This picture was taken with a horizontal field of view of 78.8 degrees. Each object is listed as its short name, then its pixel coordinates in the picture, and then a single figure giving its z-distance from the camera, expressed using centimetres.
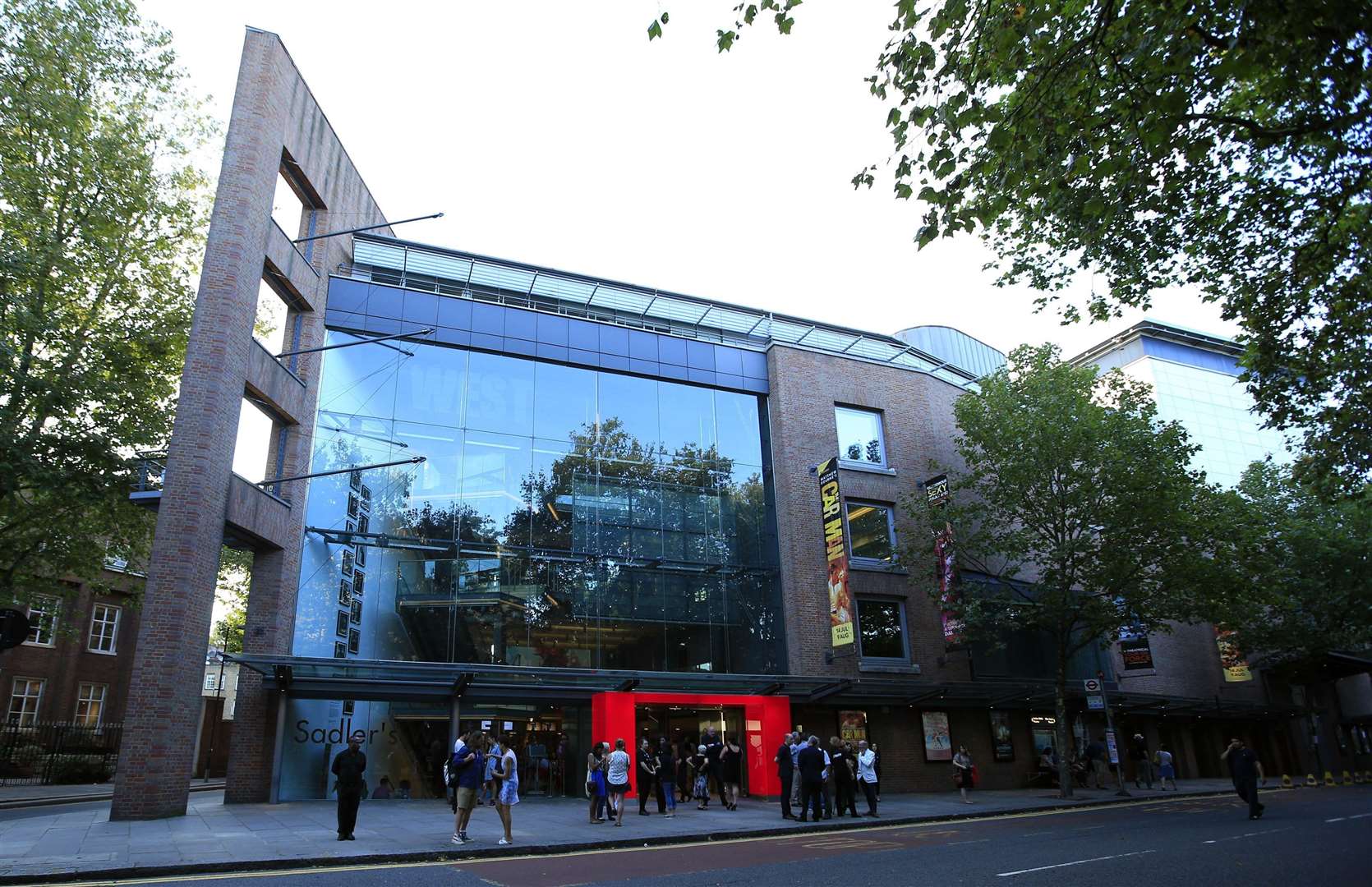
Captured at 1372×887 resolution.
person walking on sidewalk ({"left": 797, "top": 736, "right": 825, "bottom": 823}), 1658
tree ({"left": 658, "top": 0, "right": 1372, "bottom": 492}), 798
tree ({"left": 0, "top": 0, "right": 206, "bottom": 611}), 1798
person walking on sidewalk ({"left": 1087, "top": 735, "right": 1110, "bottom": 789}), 2572
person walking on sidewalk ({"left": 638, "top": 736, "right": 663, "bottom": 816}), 1669
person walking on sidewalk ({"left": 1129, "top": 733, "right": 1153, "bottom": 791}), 2767
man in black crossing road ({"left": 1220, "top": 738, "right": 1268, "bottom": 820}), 1584
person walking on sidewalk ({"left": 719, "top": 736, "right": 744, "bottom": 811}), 1845
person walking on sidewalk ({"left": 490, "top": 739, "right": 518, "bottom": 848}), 1211
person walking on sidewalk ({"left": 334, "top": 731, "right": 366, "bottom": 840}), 1185
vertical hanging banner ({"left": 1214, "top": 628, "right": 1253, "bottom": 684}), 3294
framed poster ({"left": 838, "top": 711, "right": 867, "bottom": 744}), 2409
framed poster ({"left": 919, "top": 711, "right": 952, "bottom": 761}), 2509
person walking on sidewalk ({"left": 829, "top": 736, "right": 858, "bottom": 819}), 1753
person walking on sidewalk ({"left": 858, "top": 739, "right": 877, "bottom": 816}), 1794
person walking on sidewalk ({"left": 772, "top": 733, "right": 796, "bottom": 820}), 1684
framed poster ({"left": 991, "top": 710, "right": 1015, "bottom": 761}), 2658
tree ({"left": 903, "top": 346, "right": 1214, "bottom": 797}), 2280
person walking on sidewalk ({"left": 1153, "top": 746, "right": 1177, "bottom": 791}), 2728
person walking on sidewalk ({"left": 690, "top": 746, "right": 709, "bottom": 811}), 1856
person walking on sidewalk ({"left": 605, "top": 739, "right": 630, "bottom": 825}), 1488
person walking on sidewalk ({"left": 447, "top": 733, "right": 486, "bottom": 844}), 1180
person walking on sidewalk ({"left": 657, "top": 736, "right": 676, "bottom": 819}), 1706
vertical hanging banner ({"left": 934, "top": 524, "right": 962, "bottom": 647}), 2314
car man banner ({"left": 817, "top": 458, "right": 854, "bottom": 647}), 2258
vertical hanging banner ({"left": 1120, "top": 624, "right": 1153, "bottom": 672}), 2627
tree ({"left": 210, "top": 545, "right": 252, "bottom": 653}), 3241
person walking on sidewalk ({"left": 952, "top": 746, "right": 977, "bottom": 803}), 2075
